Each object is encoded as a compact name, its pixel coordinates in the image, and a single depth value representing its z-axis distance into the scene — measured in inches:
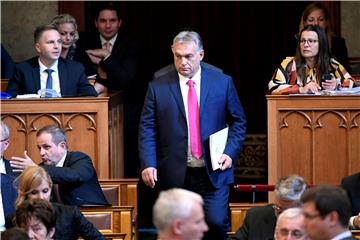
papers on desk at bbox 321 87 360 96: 832.3
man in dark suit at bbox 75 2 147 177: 965.8
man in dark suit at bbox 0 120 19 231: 693.9
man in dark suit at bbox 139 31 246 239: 768.3
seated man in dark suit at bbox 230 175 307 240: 631.2
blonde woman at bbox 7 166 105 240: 661.9
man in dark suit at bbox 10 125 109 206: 736.3
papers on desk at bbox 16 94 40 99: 850.2
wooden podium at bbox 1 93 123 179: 848.9
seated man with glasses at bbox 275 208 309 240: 566.6
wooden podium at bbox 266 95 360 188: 828.0
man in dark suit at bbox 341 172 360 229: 673.0
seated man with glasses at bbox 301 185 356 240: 500.7
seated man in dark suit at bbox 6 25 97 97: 865.5
